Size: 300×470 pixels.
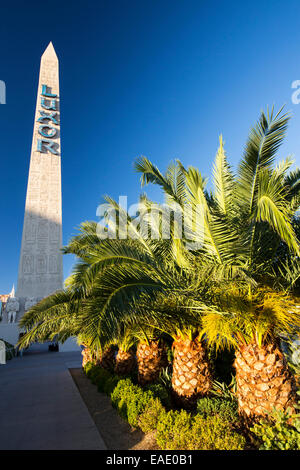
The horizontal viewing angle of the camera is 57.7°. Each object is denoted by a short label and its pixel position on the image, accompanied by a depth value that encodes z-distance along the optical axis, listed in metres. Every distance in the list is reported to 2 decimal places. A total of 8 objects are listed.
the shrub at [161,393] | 6.09
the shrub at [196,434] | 3.83
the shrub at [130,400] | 5.59
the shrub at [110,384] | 7.65
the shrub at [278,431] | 3.58
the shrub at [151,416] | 5.14
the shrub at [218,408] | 4.98
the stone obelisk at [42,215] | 28.31
